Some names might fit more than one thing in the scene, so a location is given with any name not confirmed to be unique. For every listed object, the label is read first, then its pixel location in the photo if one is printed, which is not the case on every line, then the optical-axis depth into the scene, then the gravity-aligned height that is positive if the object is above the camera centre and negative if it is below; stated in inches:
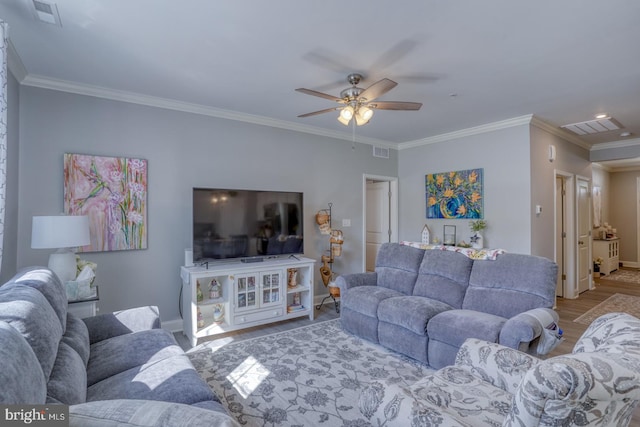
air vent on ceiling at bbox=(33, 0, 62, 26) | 77.5 +51.0
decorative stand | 180.1 -18.2
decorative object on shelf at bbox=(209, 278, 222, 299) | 143.3 -32.2
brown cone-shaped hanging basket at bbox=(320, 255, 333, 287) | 184.1 -31.3
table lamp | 98.0 -5.8
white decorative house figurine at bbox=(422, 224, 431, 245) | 200.2 -12.5
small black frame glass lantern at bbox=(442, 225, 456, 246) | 197.2 -12.6
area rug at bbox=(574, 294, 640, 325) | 166.9 -53.6
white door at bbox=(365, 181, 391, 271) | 232.4 -1.3
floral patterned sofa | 34.2 -22.8
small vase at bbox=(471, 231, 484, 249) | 179.8 -14.9
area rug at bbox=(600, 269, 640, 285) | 260.2 -53.5
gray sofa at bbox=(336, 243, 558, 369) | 100.7 -32.0
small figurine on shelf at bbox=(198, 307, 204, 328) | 134.7 -43.5
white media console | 134.9 -35.2
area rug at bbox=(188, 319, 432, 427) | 86.1 -51.5
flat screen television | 140.6 -3.3
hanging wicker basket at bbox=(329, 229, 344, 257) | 180.5 -14.7
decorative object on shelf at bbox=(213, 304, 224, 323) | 141.3 -42.1
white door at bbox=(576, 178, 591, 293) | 211.8 -13.5
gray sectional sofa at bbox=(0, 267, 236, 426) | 31.6 -26.6
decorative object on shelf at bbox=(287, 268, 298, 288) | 163.1 -31.1
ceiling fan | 106.2 +36.6
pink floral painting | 124.2 +8.0
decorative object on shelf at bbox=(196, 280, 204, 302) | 136.1 -32.4
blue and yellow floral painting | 185.9 +12.3
